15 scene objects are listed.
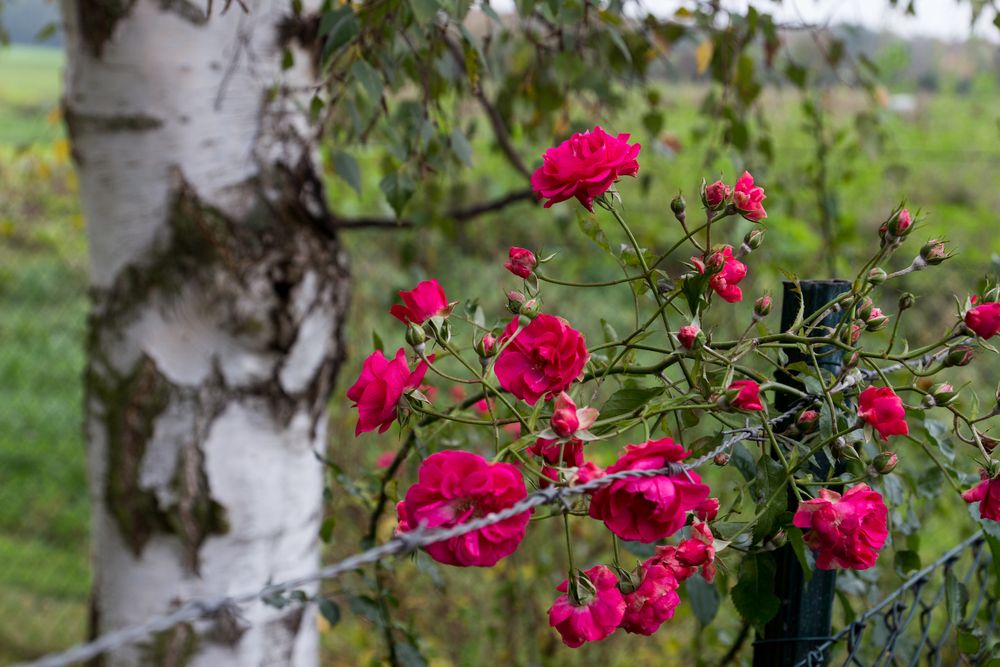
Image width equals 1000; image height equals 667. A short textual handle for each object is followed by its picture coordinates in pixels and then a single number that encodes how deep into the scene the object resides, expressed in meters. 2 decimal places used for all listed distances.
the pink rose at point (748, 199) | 1.63
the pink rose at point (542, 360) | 1.55
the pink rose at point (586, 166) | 1.60
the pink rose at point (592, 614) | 1.54
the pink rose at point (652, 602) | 1.55
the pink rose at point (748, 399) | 1.58
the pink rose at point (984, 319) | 1.59
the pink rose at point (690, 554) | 1.57
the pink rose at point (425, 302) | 1.61
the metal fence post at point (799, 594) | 1.72
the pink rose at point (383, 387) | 1.57
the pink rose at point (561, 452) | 1.55
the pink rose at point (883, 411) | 1.57
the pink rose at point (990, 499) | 1.61
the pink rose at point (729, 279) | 1.65
